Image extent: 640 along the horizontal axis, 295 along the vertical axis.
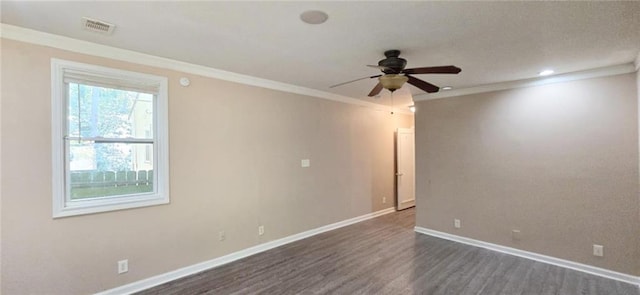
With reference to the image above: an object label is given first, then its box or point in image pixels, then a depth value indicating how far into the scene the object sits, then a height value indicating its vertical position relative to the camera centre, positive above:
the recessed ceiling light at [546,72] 3.57 +0.88
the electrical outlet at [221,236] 3.74 -1.09
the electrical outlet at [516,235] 4.08 -1.22
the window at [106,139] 2.66 +0.10
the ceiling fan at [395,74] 2.81 +0.69
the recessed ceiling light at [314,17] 2.12 +0.96
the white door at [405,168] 6.64 -0.49
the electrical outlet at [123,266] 2.96 -1.16
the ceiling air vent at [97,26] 2.29 +0.98
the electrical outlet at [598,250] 3.48 -1.23
